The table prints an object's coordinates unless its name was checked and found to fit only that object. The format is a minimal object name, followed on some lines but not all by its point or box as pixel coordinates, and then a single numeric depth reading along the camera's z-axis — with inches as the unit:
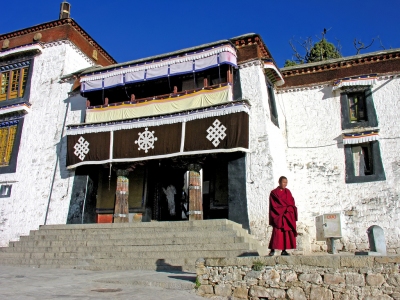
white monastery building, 474.3
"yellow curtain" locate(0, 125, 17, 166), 636.7
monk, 238.7
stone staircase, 356.8
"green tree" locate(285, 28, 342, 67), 965.8
